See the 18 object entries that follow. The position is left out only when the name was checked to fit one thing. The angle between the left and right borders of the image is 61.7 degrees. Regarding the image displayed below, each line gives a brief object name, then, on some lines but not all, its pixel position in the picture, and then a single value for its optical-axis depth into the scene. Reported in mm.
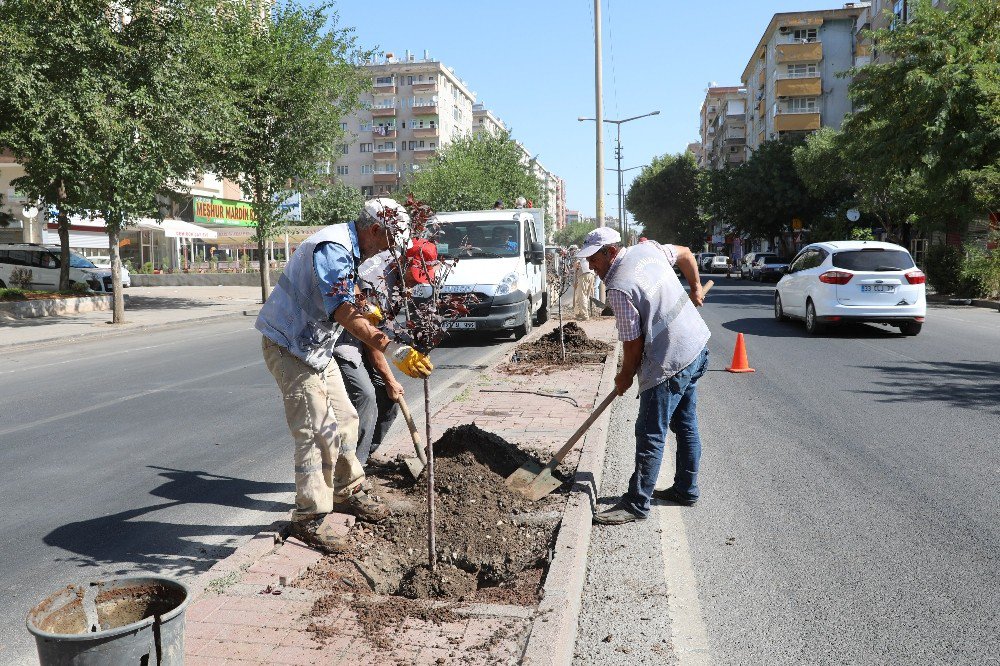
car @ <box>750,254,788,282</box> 42062
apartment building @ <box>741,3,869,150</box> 65812
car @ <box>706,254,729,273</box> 62297
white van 13703
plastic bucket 2275
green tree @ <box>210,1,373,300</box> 24375
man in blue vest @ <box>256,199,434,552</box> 3742
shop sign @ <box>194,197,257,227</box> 48188
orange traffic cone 10898
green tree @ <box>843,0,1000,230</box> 23562
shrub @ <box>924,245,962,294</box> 25859
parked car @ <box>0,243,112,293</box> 29766
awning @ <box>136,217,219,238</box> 39469
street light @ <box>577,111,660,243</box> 79488
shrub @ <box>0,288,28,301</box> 23156
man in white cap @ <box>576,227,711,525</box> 4574
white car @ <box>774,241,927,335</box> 14375
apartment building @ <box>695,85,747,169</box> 92500
